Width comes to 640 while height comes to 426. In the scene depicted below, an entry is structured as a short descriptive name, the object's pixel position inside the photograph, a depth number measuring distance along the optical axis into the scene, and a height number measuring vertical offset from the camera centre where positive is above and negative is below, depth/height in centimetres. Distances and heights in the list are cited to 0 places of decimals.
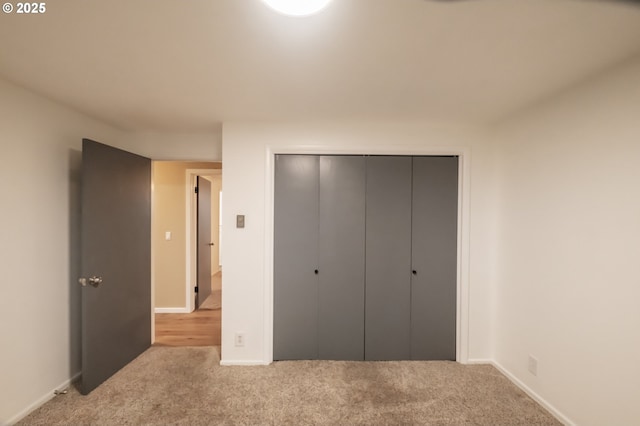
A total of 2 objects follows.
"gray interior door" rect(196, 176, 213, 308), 409 -47
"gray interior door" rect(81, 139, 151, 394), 211 -43
